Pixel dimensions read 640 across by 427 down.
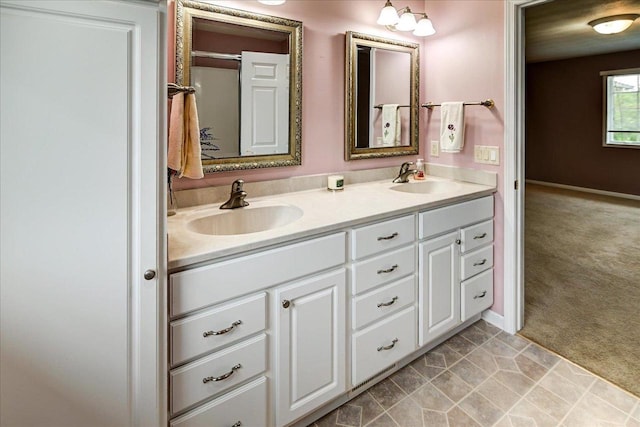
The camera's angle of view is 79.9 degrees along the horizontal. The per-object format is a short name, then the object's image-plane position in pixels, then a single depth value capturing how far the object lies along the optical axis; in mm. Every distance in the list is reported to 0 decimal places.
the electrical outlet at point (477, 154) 2379
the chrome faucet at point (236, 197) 1756
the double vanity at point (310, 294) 1226
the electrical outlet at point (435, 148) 2654
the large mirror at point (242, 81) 1716
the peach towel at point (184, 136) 1457
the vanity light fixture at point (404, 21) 2203
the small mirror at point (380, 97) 2281
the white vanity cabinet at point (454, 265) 1934
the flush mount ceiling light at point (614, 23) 3883
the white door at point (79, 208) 868
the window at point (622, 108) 6089
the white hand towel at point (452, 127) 2385
